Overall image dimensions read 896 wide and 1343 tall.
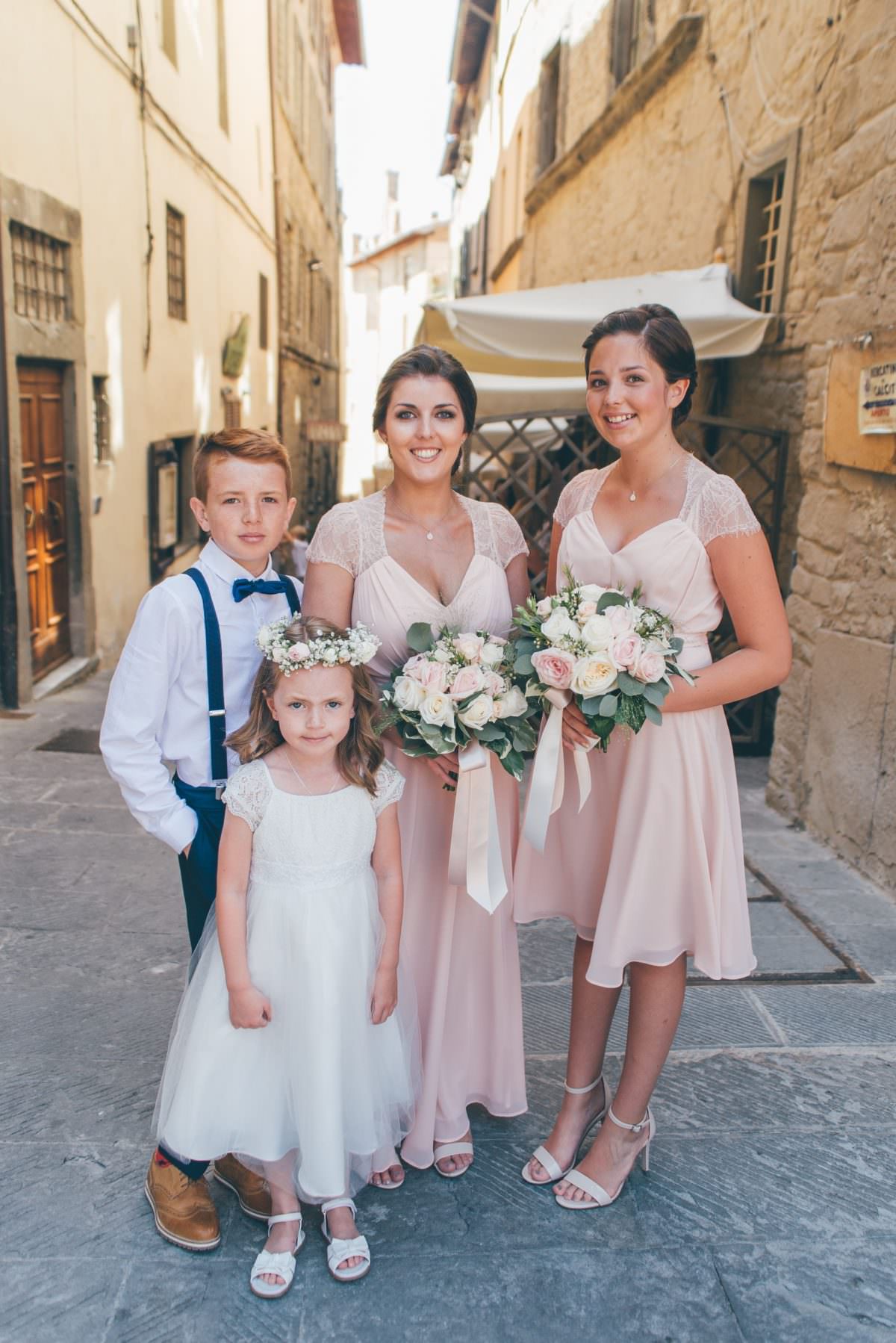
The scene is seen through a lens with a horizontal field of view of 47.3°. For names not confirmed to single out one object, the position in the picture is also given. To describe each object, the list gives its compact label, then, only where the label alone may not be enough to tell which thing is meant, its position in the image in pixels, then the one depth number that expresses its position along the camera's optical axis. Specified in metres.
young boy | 2.10
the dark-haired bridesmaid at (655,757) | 2.23
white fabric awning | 5.77
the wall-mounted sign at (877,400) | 4.07
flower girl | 2.07
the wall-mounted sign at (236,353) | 13.40
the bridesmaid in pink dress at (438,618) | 2.32
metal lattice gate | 6.10
